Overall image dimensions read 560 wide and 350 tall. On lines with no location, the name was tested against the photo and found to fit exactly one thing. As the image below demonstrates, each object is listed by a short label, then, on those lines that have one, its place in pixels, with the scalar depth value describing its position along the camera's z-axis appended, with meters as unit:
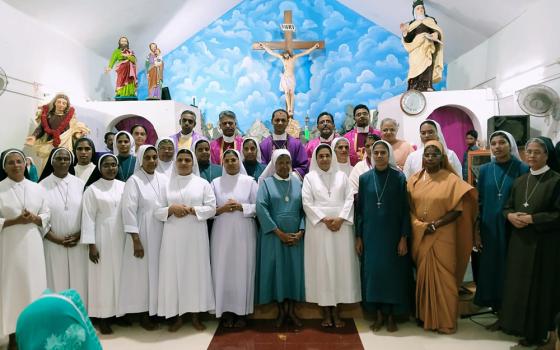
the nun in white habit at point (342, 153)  4.64
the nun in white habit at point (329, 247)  4.00
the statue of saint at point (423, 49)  7.53
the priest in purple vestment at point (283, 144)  4.92
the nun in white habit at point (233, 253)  4.05
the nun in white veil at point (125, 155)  4.58
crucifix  10.38
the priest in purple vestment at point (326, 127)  5.19
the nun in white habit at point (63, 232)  3.89
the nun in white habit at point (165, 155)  4.26
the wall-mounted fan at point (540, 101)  6.25
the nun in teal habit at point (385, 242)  3.92
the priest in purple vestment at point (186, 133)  5.15
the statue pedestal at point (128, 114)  8.12
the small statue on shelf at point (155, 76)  8.43
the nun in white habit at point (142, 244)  3.94
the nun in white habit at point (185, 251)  3.94
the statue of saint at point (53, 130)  6.50
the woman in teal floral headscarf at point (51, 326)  1.81
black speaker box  6.53
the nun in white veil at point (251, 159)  4.56
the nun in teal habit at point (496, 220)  3.93
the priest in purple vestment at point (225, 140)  5.06
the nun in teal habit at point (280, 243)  4.01
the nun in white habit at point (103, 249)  3.93
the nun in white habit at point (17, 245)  3.52
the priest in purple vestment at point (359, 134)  5.32
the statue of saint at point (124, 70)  8.26
